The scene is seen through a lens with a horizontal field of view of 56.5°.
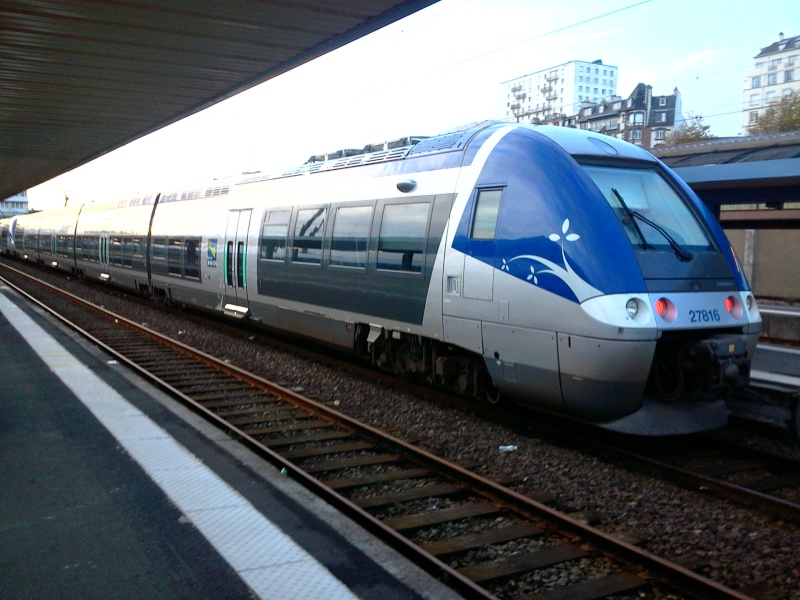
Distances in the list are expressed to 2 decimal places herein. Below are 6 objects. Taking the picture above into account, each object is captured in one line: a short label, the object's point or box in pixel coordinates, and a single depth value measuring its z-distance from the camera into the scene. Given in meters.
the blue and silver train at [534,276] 6.31
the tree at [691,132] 57.00
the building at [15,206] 116.75
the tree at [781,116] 52.62
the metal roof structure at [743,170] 11.42
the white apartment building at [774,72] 95.94
